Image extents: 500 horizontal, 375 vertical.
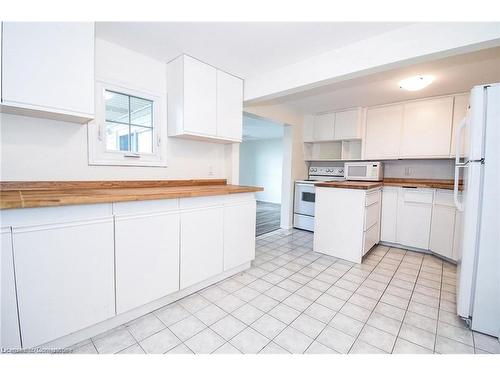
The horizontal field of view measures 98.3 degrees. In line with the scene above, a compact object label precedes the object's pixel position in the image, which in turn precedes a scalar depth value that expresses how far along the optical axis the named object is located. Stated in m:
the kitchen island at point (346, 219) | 2.59
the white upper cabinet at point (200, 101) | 2.10
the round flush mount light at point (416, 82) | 2.35
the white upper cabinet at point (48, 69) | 1.26
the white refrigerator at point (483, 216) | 1.42
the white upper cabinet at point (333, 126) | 3.67
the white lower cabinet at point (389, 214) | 3.19
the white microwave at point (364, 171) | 3.43
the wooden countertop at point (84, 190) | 1.08
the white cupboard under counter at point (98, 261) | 1.09
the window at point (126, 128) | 1.85
